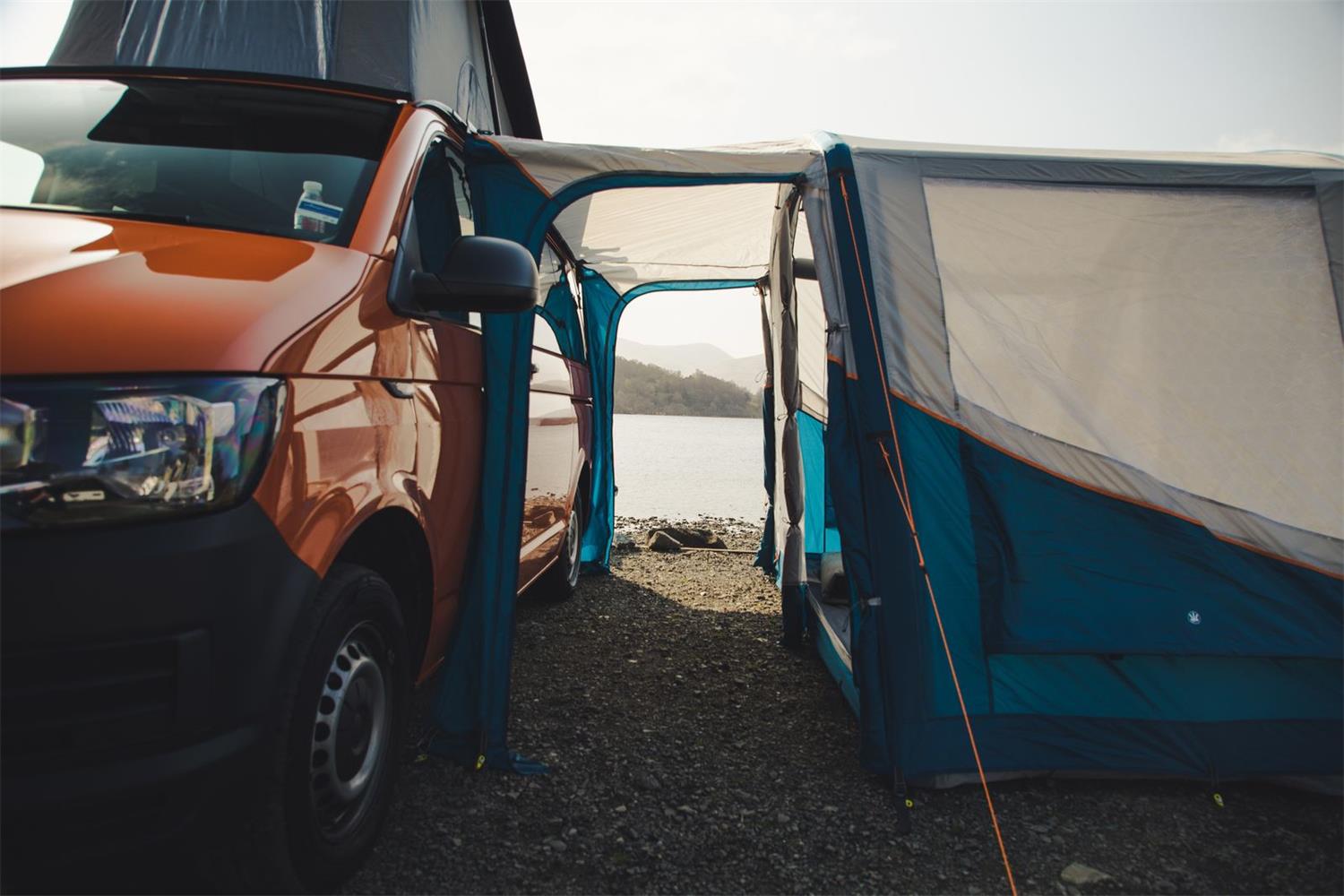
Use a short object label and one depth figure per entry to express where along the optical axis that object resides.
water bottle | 2.19
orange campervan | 1.41
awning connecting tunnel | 2.81
